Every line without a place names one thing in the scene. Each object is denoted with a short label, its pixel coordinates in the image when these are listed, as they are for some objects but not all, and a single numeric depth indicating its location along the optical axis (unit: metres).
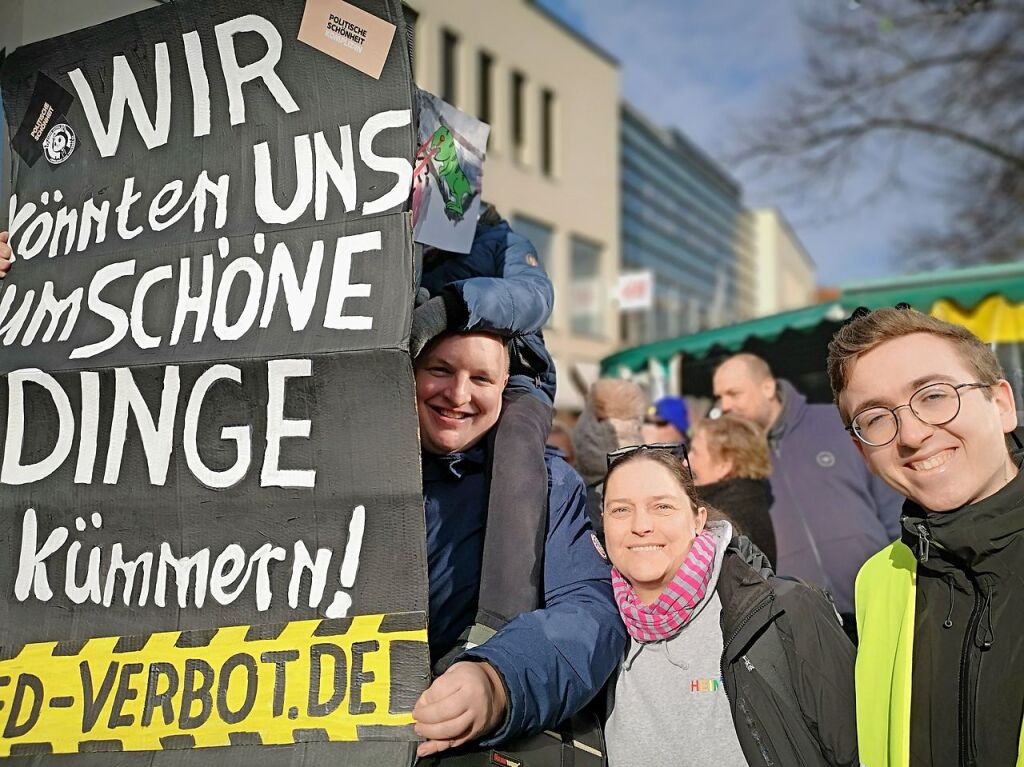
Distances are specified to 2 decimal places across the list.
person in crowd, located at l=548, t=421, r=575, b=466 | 4.55
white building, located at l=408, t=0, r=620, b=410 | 16.77
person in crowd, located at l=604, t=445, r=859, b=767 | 1.85
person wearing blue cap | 4.67
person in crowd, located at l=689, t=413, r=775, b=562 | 2.97
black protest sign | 1.68
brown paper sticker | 1.77
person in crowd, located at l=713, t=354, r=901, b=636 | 3.29
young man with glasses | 1.61
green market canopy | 5.45
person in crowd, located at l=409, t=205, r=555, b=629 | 1.90
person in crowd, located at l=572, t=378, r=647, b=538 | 3.41
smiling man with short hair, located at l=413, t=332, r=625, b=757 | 1.76
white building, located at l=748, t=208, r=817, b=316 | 75.06
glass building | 28.23
